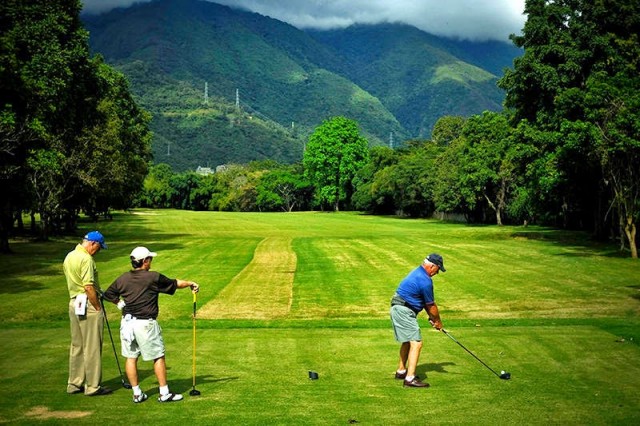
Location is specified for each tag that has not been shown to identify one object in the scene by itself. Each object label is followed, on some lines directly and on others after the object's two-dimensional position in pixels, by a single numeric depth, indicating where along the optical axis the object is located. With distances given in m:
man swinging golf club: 11.68
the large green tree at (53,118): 36.59
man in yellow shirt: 10.87
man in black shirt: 10.41
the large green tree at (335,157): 134.88
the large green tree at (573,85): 39.44
